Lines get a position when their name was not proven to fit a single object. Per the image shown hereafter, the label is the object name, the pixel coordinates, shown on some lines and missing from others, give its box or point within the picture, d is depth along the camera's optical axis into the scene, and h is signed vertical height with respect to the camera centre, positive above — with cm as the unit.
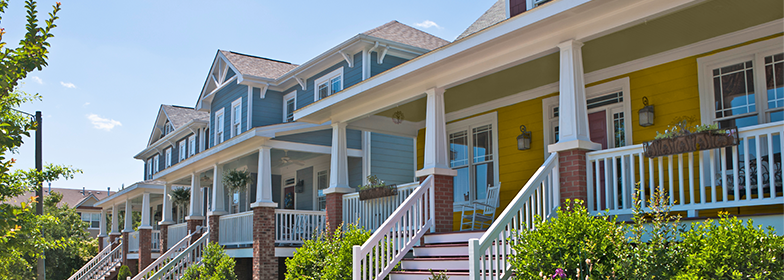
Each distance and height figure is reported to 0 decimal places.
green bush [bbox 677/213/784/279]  438 -39
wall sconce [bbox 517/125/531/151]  986 +102
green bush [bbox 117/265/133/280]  2056 -221
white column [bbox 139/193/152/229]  2075 -14
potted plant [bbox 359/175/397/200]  981 +26
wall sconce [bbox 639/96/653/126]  812 +117
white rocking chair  972 -15
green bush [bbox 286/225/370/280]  789 -71
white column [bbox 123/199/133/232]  2305 -28
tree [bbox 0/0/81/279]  587 +71
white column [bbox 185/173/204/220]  1673 +21
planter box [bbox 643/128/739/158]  555 +57
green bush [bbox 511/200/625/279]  498 -36
